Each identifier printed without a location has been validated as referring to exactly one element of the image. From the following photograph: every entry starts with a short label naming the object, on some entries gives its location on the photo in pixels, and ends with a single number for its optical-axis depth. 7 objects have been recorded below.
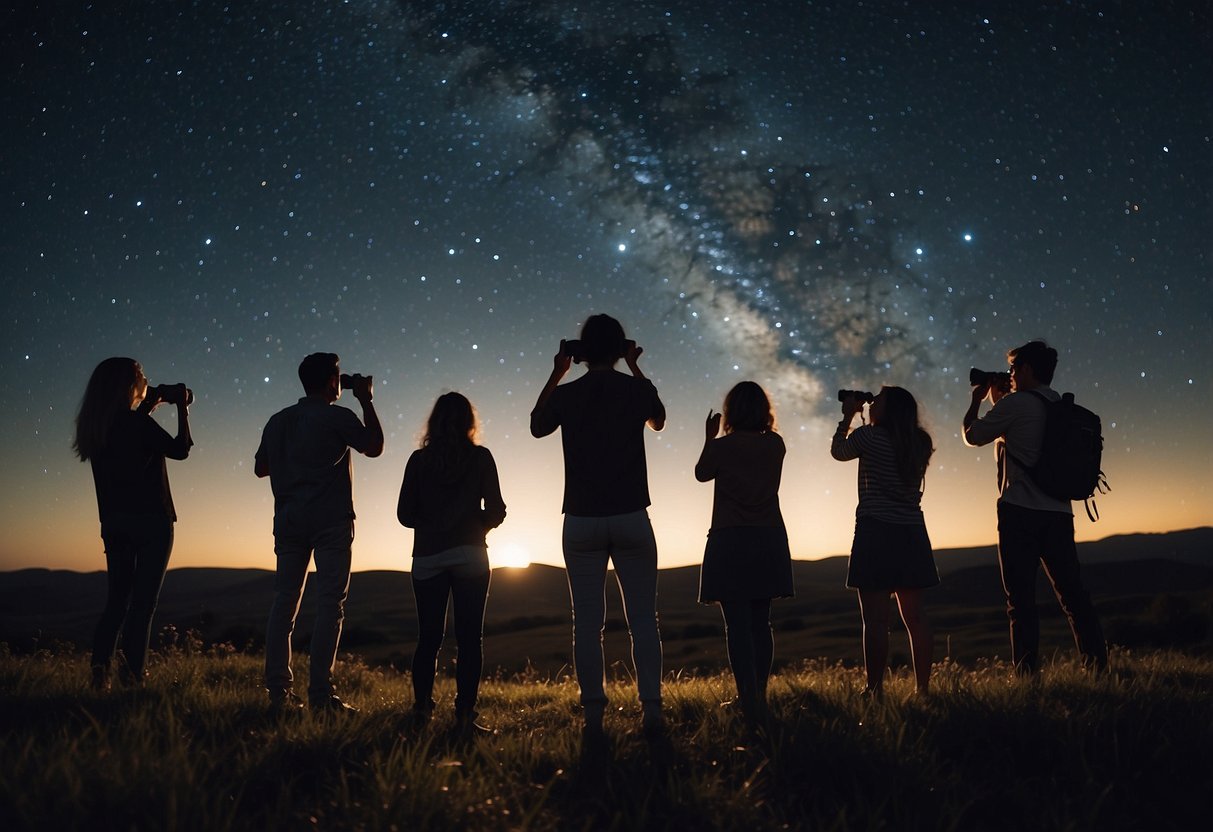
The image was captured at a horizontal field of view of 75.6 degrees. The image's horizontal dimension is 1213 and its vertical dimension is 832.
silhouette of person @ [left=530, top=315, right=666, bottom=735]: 4.14
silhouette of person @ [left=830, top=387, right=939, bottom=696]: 5.05
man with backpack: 5.20
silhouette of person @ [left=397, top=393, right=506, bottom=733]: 4.76
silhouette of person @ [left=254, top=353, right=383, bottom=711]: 4.93
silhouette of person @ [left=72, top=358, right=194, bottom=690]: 5.21
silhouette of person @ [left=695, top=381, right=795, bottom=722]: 4.76
